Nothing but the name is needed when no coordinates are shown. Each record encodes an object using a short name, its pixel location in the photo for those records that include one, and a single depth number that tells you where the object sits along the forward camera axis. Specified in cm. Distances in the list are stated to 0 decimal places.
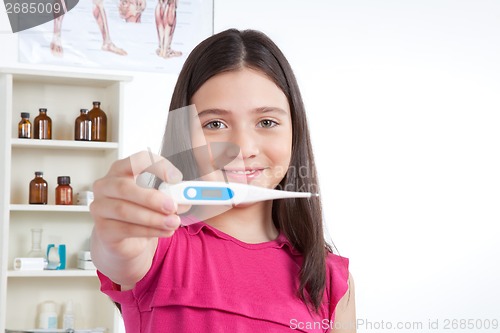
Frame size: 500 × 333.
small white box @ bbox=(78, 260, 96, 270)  260
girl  96
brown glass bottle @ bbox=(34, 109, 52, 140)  265
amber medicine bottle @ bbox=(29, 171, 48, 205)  265
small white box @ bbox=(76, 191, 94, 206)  263
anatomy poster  290
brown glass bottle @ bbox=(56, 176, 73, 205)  264
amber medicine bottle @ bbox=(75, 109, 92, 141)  267
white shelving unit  265
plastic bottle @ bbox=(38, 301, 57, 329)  263
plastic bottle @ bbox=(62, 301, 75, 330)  262
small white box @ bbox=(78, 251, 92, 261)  260
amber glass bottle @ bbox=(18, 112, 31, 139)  263
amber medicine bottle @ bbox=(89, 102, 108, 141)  269
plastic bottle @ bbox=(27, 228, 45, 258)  265
